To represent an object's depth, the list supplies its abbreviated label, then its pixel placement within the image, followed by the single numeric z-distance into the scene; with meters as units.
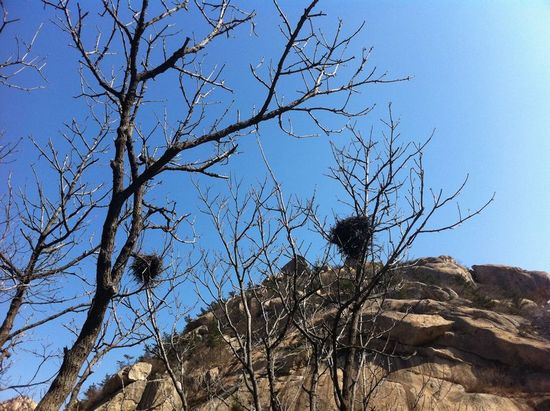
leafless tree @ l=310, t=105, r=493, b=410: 2.39
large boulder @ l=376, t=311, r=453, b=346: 11.84
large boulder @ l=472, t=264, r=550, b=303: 18.98
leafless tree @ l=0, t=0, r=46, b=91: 2.90
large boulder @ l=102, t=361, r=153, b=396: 13.47
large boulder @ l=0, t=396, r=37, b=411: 11.56
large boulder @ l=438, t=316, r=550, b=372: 11.03
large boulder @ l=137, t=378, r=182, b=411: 11.62
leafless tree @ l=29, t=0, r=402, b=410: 2.25
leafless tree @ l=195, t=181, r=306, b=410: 3.09
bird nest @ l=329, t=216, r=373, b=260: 5.69
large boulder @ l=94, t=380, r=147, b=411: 12.43
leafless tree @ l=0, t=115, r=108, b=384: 4.13
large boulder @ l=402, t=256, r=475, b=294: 16.73
